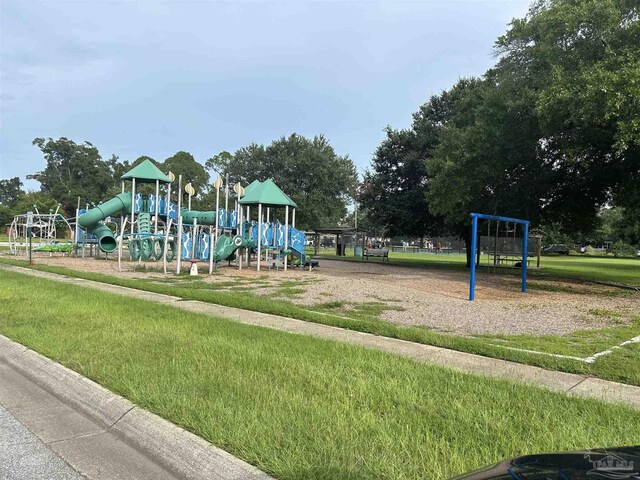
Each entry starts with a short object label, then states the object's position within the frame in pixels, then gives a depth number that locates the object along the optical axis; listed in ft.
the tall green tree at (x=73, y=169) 335.67
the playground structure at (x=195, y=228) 72.23
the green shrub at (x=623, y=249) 237.66
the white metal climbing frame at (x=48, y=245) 103.86
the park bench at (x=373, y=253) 137.49
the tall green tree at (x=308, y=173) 153.38
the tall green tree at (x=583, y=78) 39.73
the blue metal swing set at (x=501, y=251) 43.24
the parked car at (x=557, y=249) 246.78
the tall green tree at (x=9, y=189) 409.28
